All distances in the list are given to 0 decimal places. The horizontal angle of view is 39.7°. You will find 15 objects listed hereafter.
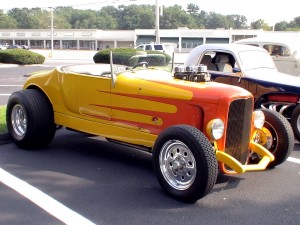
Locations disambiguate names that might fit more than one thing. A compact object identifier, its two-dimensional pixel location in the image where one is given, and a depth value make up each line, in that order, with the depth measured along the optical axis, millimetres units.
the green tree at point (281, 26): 122900
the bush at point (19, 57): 30031
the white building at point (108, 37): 74312
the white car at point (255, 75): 7721
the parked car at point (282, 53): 11117
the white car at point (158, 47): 33994
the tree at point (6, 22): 123181
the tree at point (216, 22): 147875
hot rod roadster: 4543
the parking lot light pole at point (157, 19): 36412
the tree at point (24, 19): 130350
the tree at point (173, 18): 128250
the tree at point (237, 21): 151488
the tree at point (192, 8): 167500
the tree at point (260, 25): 119188
